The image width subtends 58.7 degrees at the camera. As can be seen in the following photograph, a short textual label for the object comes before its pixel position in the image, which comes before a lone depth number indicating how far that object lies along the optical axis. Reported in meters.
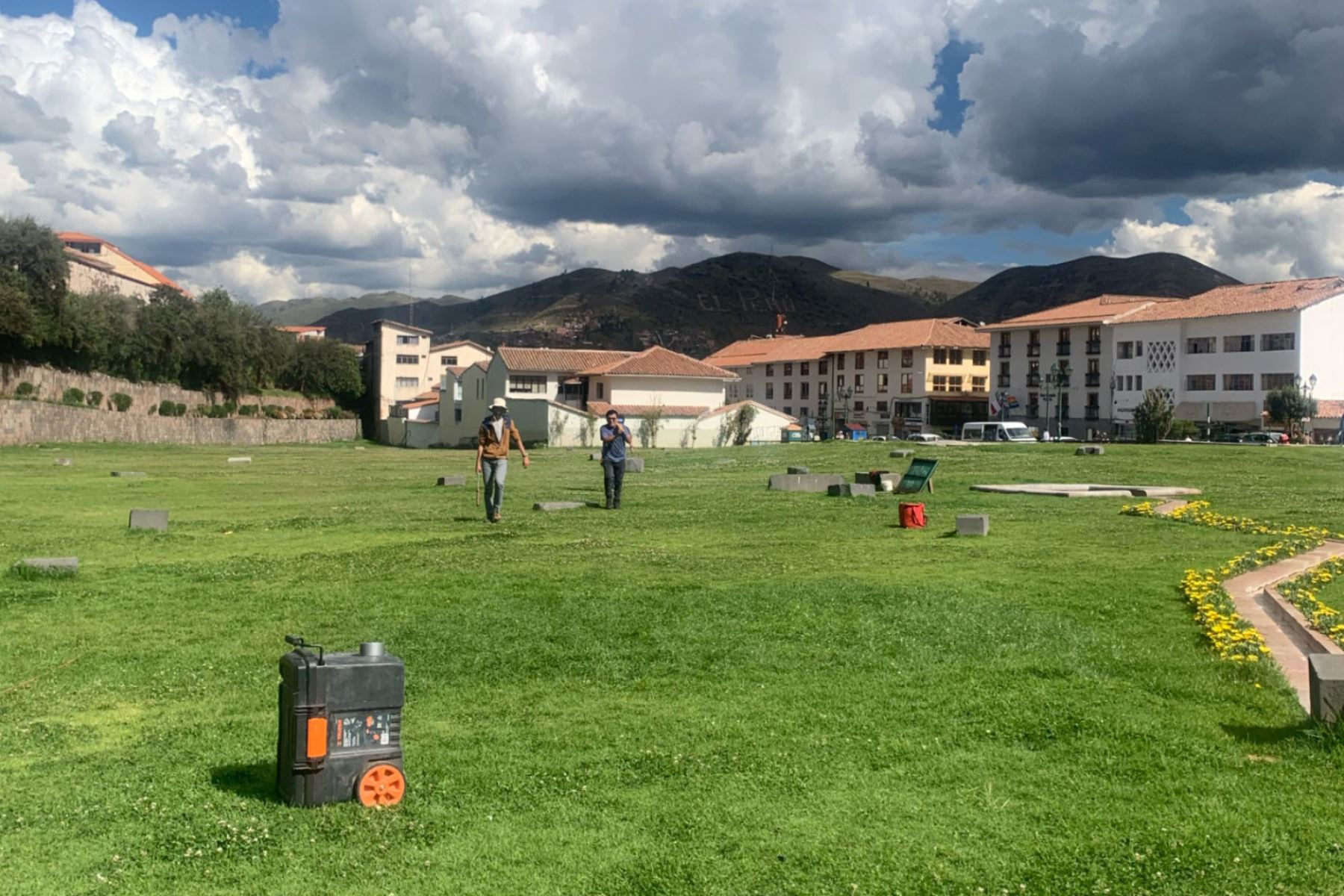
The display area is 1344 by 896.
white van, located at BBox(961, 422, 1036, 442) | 71.38
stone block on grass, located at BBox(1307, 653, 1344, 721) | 7.23
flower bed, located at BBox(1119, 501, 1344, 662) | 9.78
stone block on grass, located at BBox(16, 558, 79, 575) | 14.44
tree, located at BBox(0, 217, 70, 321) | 69.00
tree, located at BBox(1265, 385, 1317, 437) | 77.38
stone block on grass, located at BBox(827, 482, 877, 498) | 27.00
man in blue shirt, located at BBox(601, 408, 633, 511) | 23.41
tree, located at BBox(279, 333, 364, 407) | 110.06
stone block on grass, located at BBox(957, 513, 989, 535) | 18.89
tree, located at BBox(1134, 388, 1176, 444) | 70.75
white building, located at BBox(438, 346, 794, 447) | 83.06
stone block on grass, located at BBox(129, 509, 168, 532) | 19.88
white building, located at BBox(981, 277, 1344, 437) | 82.25
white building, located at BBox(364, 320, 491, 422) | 121.00
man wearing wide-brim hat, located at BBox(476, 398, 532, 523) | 20.83
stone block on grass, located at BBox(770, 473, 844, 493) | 29.70
